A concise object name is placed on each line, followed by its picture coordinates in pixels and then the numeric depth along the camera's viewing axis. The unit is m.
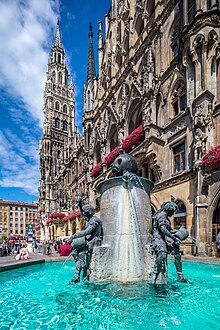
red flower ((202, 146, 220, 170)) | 13.63
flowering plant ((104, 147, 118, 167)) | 26.59
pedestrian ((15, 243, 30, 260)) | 14.03
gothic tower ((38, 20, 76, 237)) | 81.31
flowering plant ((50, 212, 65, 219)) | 56.92
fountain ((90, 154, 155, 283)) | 6.89
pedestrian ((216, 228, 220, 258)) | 12.93
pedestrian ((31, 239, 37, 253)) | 24.36
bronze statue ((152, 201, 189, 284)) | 6.27
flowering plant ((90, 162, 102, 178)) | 32.84
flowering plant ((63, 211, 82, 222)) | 41.84
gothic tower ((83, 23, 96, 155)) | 40.03
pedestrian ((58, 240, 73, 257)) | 13.64
